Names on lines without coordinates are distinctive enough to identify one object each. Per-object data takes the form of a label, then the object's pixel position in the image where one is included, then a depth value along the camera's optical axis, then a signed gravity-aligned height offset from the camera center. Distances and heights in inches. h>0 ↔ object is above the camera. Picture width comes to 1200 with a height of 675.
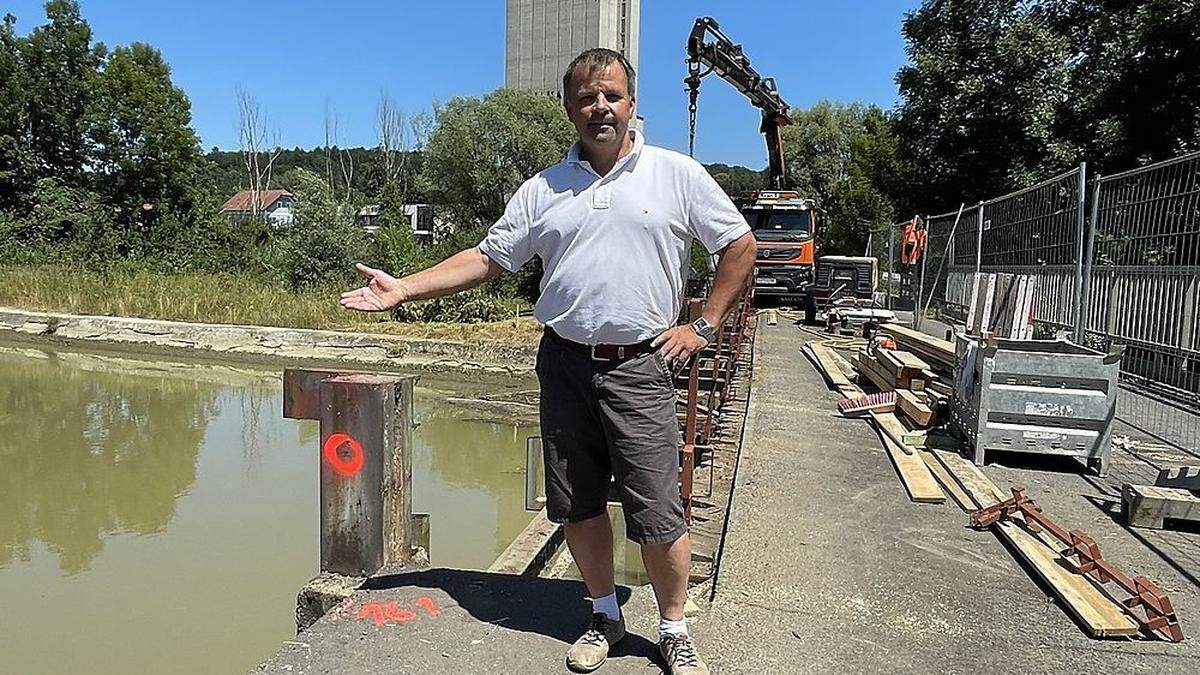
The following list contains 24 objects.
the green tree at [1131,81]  525.3 +138.9
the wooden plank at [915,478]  197.3 -47.6
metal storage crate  219.3 -29.3
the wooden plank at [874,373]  339.9 -38.6
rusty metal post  125.3 -27.5
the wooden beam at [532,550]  165.8 -55.7
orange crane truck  759.7 +41.5
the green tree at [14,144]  1083.3 +142.4
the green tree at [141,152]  1109.1 +141.6
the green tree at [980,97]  661.3 +151.4
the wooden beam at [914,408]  268.1 -40.0
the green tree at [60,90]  1099.3 +216.5
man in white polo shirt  98.8 -3.6
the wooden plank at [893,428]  252.6 -45.6
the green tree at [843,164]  1396.4 +222.8
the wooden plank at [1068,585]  126.1 -48.3
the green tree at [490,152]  1238.3 +172.0
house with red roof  2250.2 +199.5
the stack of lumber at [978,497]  130.1 -47.9
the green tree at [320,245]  834.8 +20.5
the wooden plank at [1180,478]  192.9 -42.5
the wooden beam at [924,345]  335.0 -25.7
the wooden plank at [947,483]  192.0 -48.0
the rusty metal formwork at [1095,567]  125.6 -46.3
